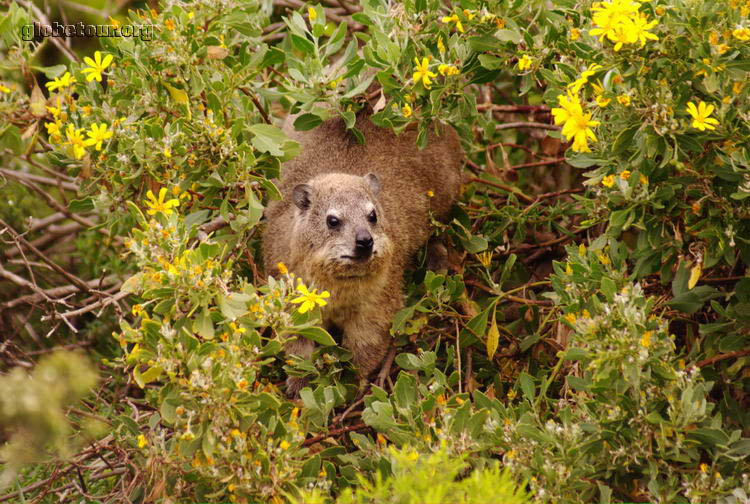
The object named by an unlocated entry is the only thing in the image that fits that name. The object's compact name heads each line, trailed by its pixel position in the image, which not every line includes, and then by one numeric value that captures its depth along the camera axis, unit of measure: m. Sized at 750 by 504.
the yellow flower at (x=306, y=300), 6.60
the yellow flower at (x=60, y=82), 7.52
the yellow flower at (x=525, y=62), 7.45
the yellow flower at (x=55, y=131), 7.60
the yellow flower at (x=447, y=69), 7.81
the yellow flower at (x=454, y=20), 7.76
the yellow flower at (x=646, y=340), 6.09
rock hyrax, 8.84
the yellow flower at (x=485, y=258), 9.31
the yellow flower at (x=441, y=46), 7.99
